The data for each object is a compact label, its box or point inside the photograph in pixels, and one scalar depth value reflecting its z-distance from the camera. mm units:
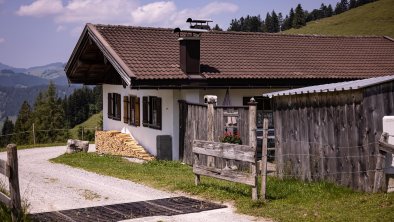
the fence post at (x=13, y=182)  8242
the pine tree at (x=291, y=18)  118400
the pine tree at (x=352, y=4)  135325
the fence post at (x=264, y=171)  10570
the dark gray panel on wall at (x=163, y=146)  18828
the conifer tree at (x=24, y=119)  95006
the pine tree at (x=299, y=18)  110125
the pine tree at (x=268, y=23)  128750
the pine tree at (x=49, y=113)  89312
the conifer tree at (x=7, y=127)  117938
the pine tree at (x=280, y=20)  127312
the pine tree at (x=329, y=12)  137500
